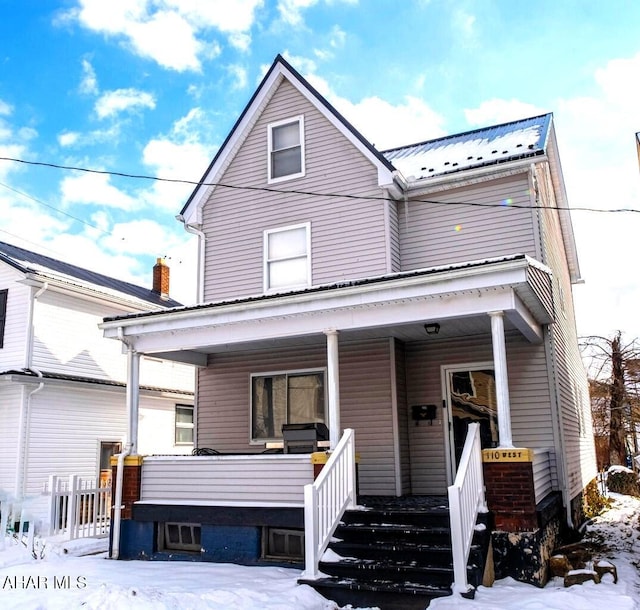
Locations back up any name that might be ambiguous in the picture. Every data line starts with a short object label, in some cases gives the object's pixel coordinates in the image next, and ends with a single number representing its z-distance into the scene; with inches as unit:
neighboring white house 614.9
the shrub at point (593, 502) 566.9
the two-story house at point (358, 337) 342.6
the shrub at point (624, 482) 765.7
